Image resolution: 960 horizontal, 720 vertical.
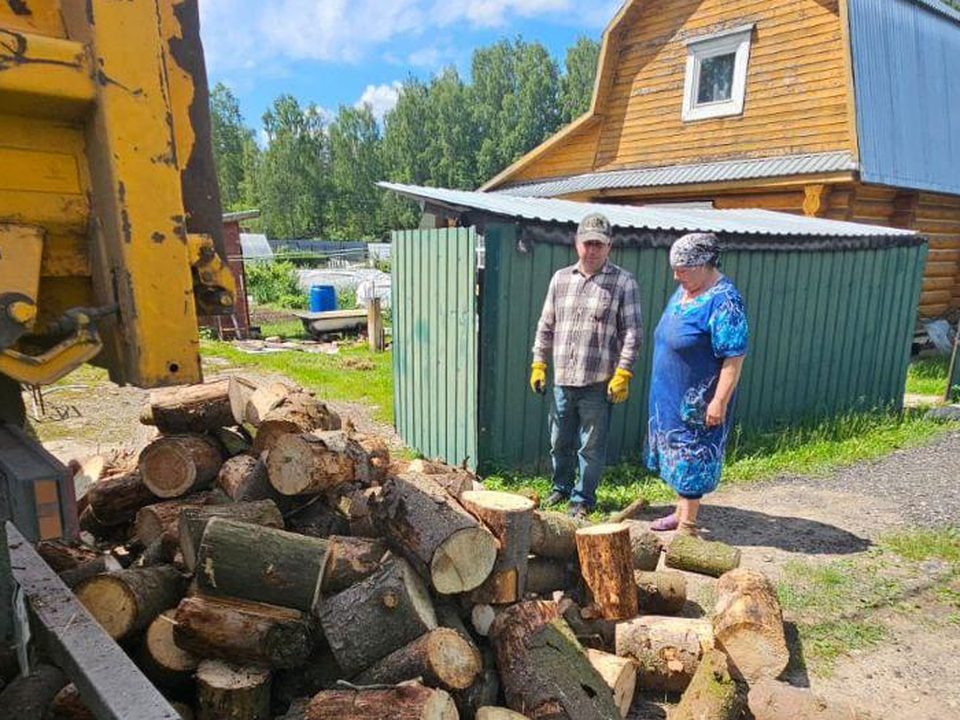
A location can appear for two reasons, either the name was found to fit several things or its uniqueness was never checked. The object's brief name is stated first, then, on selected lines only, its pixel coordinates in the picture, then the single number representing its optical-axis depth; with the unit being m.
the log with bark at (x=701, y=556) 3.50
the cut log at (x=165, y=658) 2.29
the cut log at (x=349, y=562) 2.59
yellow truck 1.51
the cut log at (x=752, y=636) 2.64
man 4.07
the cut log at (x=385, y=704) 1.96
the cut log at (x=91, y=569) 2.50
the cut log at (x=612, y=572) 2.92
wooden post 11.83
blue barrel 15.32
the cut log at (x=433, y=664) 2.22
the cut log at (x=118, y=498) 3.37
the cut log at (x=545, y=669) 2.28
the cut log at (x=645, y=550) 3.39
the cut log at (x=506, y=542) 2.70
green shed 4.92
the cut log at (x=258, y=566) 2.34
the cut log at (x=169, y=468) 3.32
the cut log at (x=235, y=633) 2.20
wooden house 9.49
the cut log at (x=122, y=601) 2.33
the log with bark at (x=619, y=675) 2.48
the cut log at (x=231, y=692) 2.14
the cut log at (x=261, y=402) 3.88
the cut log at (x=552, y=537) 3.13
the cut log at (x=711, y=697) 2.32
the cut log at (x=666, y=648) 2.64
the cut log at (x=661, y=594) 3.12
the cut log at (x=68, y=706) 2.07
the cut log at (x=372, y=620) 2.33
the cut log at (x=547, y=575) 3.14
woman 3.51
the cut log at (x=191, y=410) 3.62
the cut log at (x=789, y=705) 2.29
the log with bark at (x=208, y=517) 2.59
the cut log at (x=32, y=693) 1.97
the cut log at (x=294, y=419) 3.58
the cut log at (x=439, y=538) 2.56
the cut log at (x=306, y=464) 3.03
